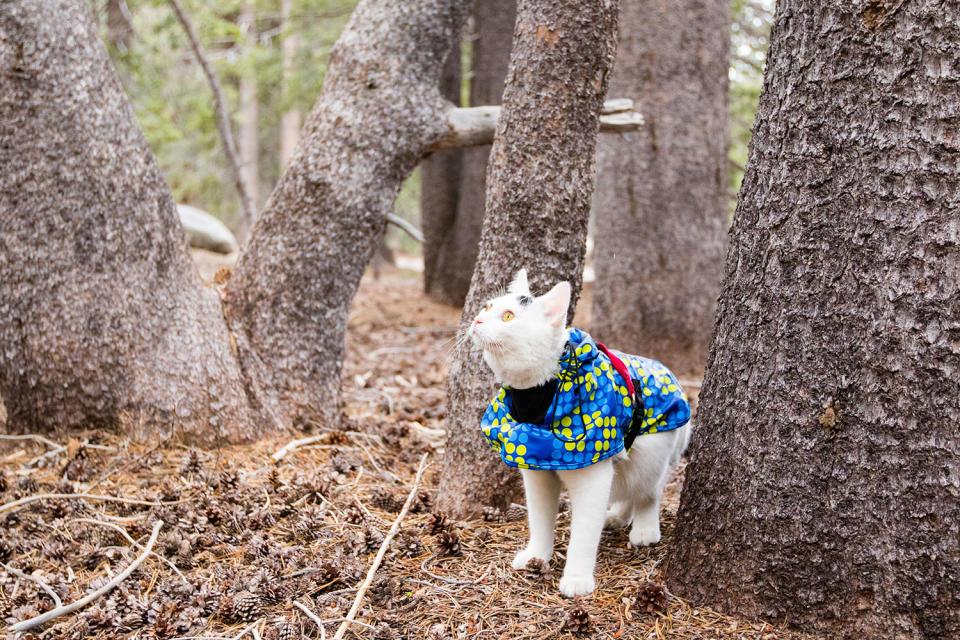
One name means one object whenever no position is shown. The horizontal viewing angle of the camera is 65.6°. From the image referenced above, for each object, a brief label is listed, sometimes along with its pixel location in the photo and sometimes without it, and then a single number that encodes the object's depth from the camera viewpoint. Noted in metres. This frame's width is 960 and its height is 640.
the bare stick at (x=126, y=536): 2.72
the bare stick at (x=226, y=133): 6.17
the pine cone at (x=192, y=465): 3.43
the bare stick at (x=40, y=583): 2.53
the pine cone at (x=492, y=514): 3.05
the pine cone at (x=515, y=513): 3.13
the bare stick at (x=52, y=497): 3.07
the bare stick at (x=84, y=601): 2.37
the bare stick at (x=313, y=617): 2.28
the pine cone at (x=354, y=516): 3.06
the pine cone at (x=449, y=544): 2.77
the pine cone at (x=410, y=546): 2.79
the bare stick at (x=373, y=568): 2.32
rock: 12.61
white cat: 2.38
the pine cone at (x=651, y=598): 2.29
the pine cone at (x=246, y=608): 2.41
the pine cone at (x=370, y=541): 2.82
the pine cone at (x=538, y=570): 2.56
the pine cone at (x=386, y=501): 3.24
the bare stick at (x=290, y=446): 3.66
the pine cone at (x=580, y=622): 2.21
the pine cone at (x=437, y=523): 2.88
